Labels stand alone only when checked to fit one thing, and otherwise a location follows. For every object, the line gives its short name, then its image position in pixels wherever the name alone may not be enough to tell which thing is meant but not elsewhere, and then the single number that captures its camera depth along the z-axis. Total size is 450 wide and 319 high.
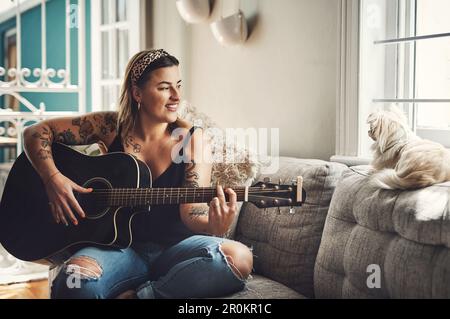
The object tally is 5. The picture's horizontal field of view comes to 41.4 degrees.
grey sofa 1.34
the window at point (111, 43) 3.43
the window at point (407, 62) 1.98
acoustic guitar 1.75
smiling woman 1.64
